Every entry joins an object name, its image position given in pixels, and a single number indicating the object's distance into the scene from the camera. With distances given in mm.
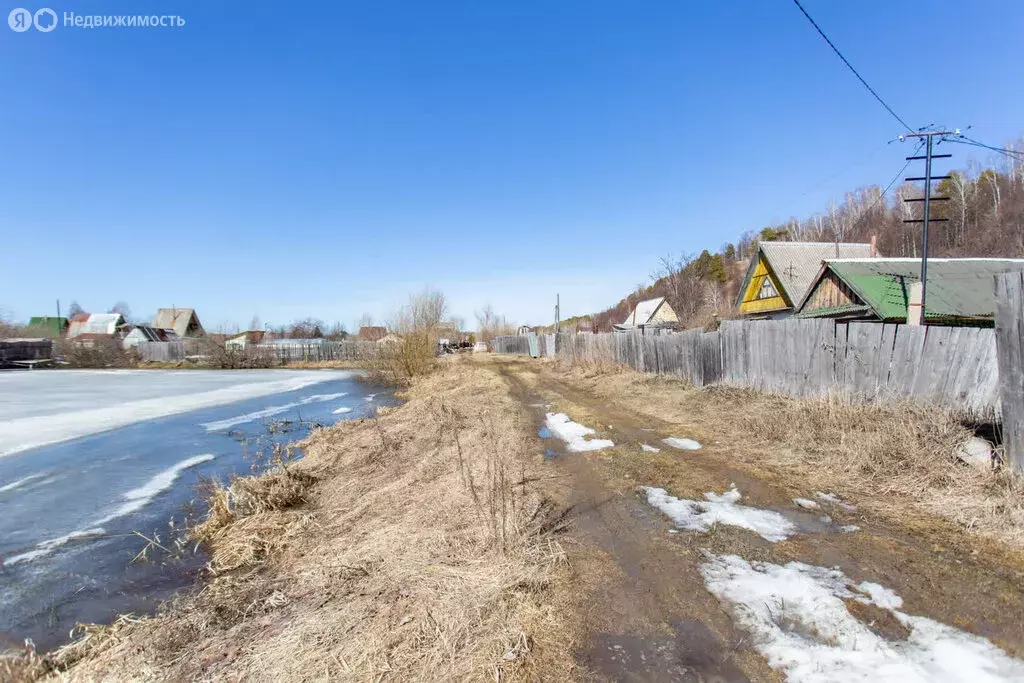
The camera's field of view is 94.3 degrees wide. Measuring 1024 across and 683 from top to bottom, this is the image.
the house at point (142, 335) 56812
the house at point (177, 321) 75750
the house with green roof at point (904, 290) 16016
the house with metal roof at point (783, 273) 25625
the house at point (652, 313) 49125
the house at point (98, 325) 66438
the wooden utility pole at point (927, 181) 13312
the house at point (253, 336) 77825
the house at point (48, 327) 69438
